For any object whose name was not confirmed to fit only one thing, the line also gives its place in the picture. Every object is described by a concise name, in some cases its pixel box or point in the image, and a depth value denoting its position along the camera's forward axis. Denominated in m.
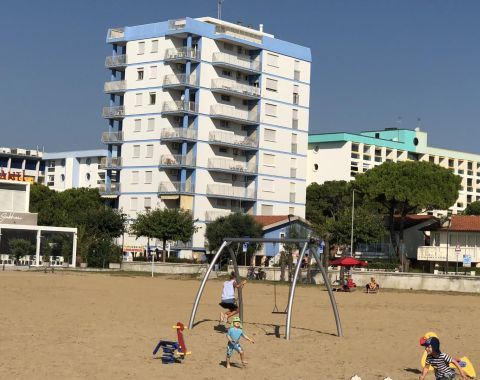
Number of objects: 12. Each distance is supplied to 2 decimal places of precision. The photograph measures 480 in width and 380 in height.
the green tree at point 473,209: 128.25
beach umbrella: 50.47
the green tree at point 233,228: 75.88
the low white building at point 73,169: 134.62
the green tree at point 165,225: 75.56
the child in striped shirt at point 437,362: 16.53
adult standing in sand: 24.84
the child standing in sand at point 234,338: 18.00
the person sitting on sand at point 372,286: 46.12
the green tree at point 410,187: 80.56
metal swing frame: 23.12
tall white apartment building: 84.88
